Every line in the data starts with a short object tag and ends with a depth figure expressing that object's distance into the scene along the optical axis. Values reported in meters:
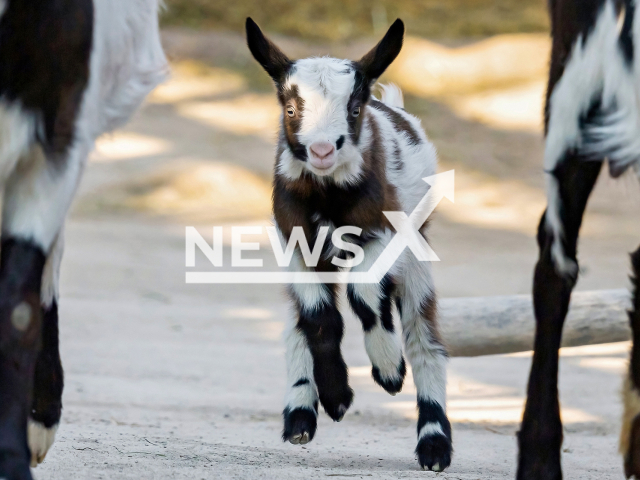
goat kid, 7.48
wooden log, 9.88
